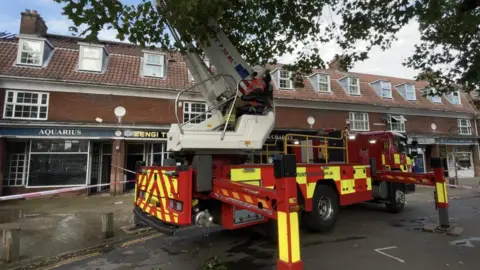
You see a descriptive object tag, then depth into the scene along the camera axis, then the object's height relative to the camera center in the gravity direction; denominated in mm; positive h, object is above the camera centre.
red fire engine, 3469 -157
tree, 4766 +3278
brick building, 14398 +3343
